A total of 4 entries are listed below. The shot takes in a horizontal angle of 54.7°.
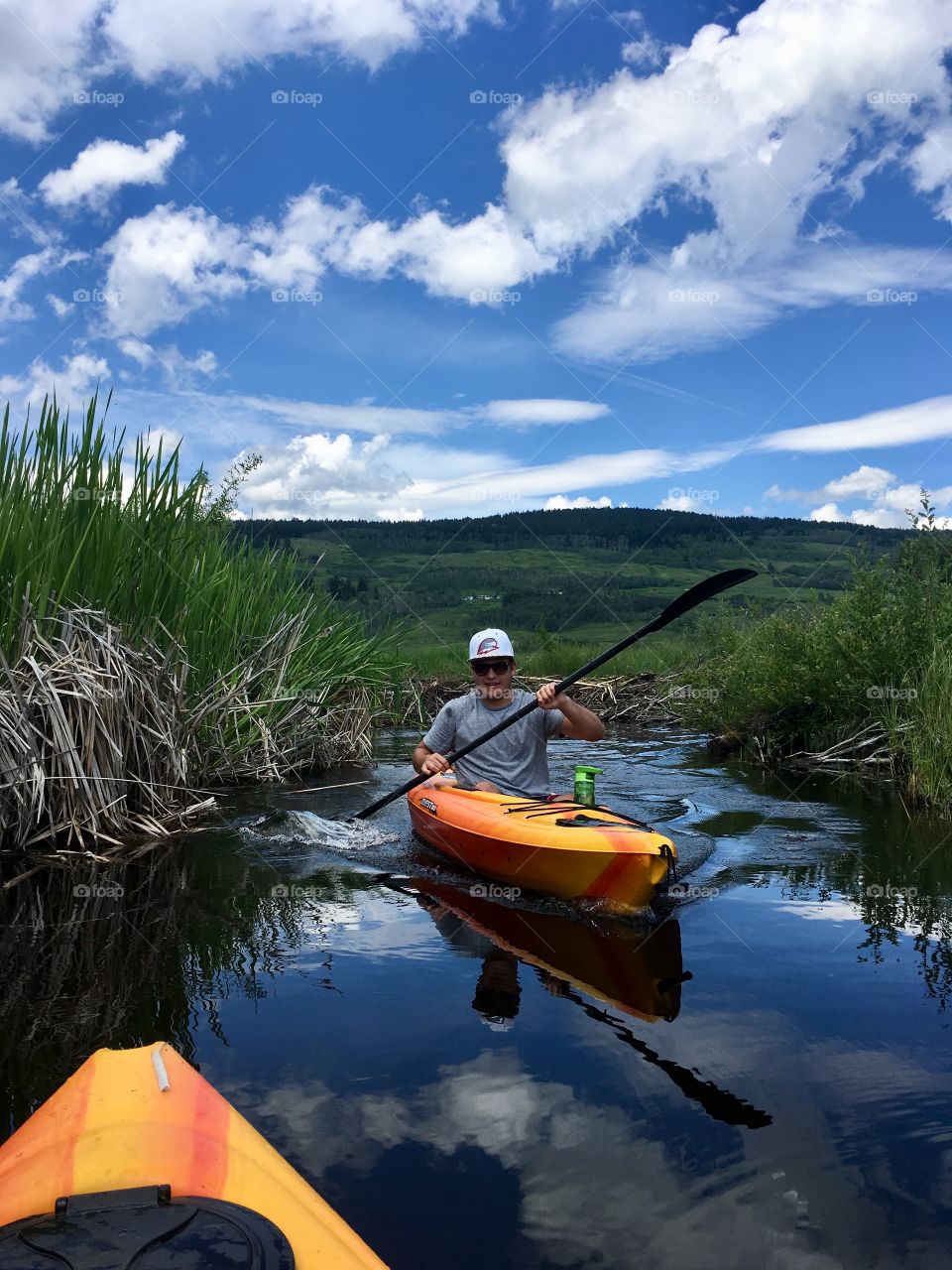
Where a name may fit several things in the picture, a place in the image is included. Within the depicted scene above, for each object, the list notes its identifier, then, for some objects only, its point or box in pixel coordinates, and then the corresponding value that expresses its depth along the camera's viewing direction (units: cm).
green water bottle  587
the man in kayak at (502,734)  672
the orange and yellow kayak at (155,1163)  182
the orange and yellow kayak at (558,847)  486
